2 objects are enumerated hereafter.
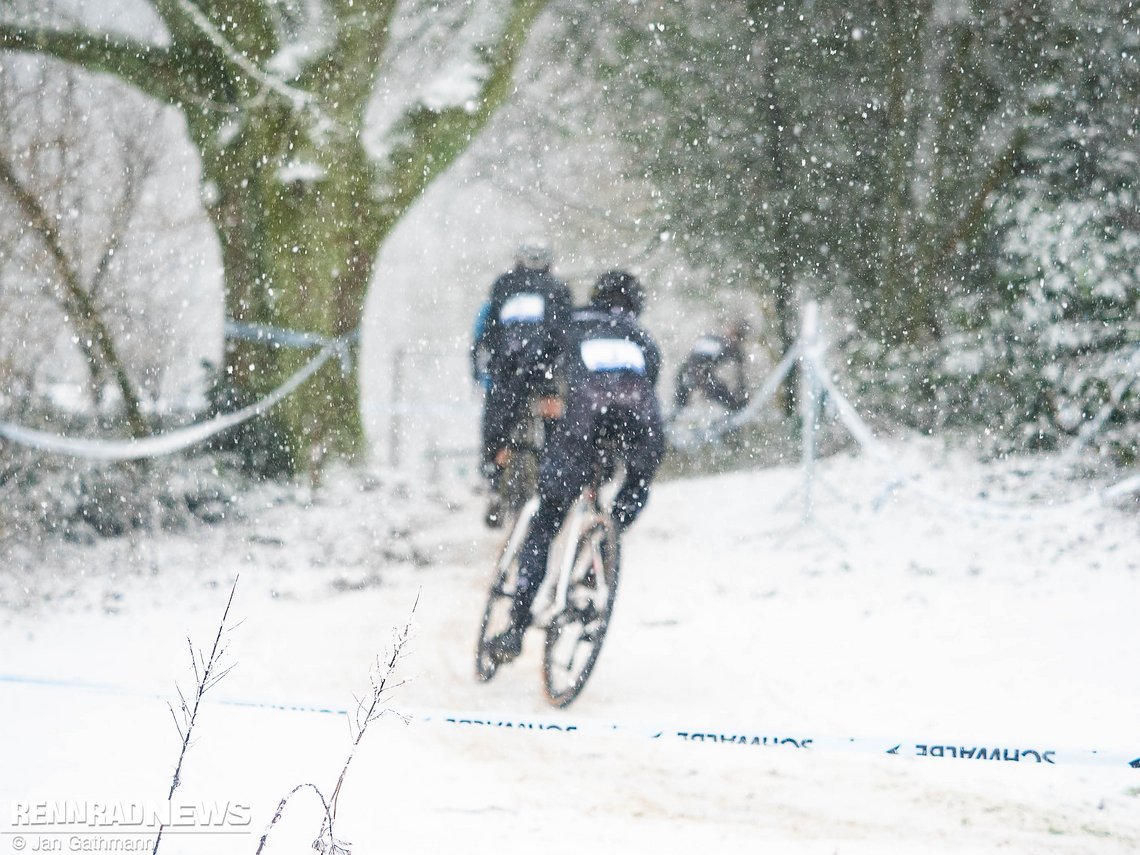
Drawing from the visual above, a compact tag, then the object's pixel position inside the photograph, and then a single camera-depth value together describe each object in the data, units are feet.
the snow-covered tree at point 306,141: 69.15
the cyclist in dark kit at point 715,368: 84.33
